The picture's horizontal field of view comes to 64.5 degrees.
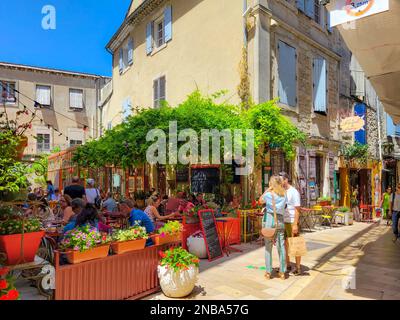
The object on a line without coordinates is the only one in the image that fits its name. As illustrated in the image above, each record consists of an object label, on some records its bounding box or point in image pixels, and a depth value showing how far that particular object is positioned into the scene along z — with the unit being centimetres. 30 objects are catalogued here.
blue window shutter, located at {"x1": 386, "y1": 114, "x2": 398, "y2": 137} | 1762
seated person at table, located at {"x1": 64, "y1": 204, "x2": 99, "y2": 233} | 441
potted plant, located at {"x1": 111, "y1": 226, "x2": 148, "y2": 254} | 404
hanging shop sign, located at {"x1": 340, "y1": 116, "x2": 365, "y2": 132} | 1233
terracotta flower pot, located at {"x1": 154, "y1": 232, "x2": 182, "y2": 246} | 462
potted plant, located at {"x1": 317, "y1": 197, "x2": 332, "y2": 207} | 1180
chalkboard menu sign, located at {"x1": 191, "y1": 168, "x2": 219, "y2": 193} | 991
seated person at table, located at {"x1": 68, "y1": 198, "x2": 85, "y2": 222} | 573
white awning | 371
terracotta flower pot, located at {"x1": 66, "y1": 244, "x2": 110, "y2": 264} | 358
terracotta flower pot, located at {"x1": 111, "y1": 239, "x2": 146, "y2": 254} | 403
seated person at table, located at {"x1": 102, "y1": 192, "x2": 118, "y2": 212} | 884
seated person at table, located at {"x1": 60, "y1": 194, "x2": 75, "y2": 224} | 638
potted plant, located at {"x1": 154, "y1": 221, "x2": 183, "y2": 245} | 464
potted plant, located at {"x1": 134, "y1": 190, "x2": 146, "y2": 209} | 750
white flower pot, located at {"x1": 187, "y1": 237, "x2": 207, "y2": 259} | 643
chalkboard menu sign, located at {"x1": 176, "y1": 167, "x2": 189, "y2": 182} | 1097
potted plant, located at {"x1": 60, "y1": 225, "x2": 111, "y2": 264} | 360
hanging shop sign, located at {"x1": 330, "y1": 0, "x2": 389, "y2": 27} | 335
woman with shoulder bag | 521
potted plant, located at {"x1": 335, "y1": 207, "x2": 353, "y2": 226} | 1202
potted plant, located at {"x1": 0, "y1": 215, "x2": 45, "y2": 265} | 299
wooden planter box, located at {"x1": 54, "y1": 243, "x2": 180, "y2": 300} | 352
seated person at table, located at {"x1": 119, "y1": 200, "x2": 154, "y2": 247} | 491
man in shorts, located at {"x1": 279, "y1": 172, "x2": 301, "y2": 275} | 543
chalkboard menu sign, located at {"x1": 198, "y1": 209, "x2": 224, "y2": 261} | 632
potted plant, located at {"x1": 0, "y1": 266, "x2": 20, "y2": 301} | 257
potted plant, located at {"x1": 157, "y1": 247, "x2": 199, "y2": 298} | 427
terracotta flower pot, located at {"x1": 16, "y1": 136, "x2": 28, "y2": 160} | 320
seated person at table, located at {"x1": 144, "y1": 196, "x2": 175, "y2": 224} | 672
